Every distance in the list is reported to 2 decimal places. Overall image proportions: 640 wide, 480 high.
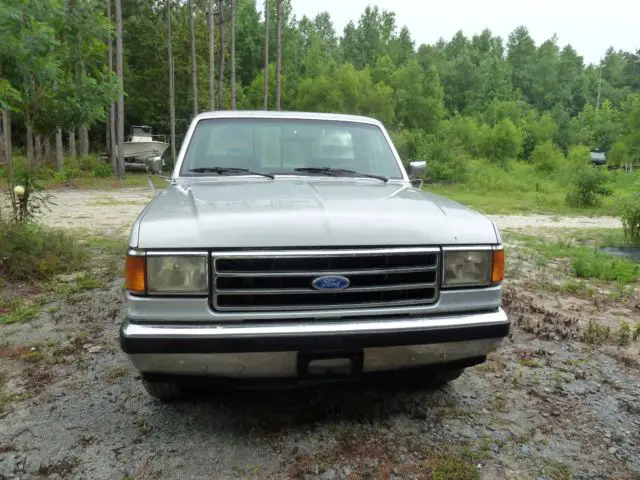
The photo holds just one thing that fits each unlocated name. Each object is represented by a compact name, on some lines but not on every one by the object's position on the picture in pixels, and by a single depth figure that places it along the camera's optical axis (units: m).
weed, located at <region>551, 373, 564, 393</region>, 3.48
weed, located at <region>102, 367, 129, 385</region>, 3.54
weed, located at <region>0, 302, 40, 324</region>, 4.74
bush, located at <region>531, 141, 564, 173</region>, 38.25
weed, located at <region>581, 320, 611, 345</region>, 4.41
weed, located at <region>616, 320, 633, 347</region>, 4.37
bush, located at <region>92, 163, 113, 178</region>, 25.23
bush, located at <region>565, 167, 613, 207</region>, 16.98
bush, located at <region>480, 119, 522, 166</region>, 39.81
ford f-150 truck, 2.41
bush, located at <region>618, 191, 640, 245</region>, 9.32
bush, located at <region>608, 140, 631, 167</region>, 35.38
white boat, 27.78
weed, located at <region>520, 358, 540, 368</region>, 3.89
